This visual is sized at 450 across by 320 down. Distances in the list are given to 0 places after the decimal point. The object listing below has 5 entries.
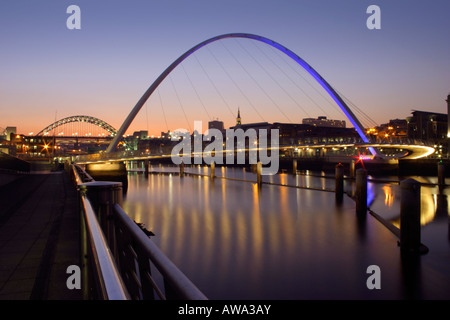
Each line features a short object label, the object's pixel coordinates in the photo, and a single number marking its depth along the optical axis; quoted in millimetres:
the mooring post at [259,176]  43844
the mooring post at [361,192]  20906
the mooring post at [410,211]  12156
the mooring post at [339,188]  29414
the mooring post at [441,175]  37406
